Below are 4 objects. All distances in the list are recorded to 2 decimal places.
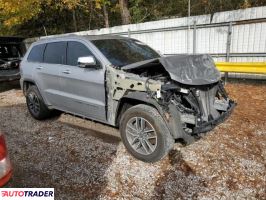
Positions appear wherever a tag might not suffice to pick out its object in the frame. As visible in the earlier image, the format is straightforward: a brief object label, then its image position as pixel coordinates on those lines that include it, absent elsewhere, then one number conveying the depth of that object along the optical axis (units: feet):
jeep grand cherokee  12.76
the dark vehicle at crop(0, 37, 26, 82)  32.04
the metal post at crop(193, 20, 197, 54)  30.99
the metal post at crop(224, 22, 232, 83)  28.28
